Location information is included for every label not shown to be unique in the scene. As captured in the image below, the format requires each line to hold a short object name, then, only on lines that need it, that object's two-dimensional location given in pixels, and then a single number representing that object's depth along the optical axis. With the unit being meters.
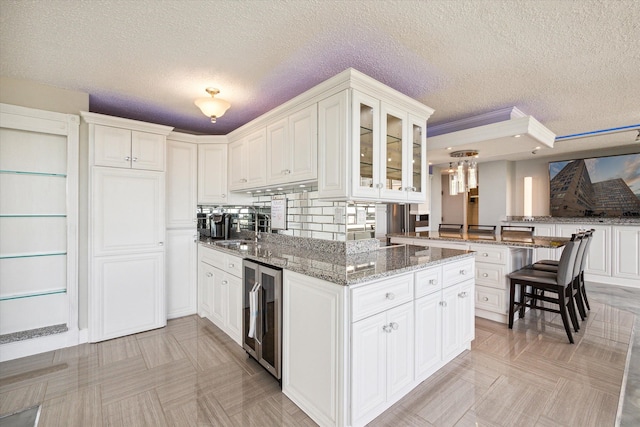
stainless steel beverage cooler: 2.05
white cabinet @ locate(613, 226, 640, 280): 4.73
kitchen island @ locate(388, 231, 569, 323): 3.18
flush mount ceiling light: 2.71
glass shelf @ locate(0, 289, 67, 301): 2.63
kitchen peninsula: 1.59
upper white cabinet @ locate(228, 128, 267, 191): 3.02
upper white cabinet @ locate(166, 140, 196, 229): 3.44
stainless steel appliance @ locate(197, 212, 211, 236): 3.75
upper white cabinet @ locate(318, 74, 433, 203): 2.12
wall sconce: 6.38
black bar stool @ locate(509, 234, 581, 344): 2.79
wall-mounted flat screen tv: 5.05
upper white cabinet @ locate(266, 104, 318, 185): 2.39
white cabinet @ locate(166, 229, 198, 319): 3.40
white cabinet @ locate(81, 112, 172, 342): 2.83
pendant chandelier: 3.78
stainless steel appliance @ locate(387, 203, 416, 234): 5.23
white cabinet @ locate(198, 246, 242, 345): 2.66
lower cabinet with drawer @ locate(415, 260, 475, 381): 2.02
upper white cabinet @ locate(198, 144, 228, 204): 3.65
